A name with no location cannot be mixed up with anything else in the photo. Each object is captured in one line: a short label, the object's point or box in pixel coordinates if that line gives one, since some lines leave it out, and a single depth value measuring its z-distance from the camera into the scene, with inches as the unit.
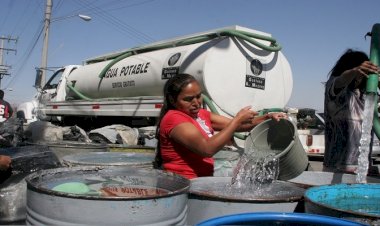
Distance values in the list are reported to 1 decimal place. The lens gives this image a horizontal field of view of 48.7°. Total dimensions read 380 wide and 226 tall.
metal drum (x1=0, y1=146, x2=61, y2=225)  86.6
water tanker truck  243.0
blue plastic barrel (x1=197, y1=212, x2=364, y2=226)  59.8
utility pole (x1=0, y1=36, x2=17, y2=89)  1919.5
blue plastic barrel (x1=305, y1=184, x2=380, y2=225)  78.5
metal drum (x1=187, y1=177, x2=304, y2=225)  73.9
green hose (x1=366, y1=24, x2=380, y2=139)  103.7
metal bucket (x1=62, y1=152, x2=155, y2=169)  118.3
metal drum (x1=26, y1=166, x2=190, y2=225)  58.5
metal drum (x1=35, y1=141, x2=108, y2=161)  162.1
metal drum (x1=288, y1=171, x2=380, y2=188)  108.0
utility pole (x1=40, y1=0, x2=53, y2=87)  889.5
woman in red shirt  97.7
